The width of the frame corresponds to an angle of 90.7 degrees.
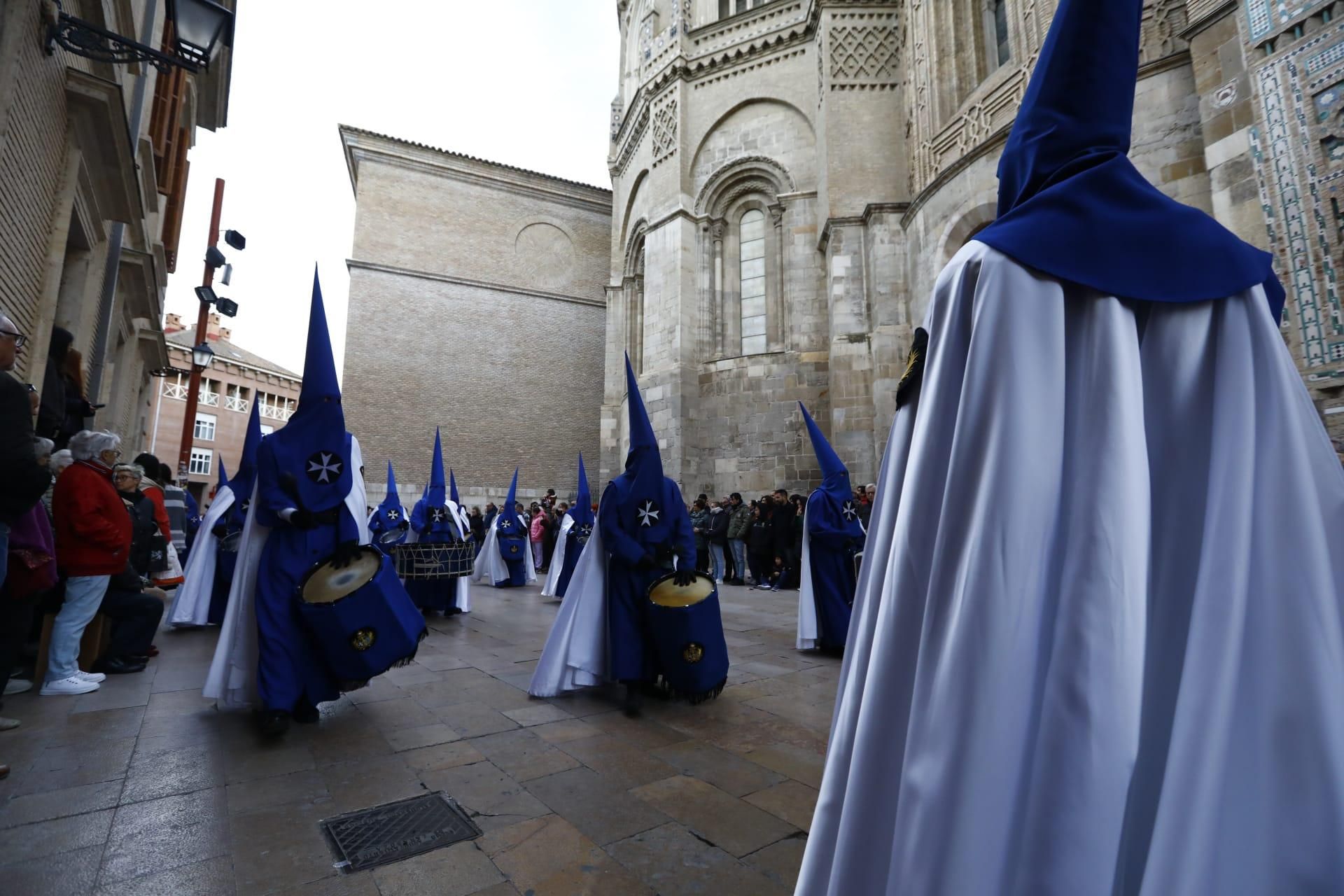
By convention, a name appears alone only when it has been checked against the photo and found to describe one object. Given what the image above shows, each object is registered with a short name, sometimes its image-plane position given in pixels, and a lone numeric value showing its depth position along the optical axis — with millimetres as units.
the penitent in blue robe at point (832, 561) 5871
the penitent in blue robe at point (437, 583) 7781
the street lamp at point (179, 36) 4887
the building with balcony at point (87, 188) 5117
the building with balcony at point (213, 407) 34438
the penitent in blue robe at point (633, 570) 4098
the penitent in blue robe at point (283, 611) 3518
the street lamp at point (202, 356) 13305
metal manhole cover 2303
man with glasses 2799
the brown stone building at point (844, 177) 6836
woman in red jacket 4148
